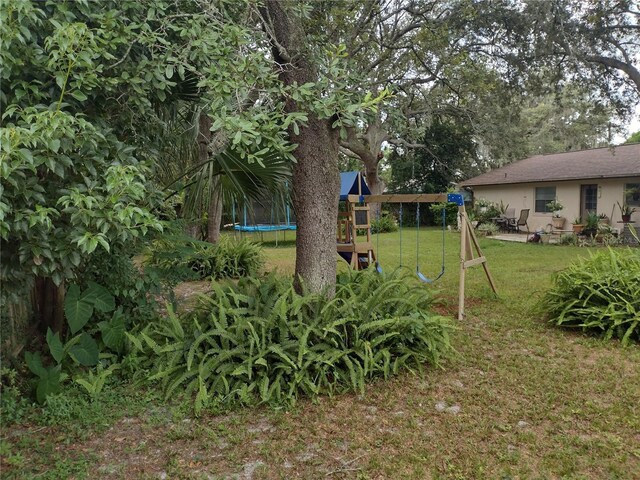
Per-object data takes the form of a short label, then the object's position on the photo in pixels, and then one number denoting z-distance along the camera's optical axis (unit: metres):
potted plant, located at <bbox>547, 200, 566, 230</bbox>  15.60
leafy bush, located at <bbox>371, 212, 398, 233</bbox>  20.09
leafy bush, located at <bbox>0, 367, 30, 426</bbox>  3.08
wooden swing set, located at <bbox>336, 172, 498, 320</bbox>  6.02
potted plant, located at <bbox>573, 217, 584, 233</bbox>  14.03
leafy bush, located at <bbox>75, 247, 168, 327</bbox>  3.90
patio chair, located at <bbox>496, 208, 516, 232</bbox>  18.17
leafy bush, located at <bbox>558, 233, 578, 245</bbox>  13.42
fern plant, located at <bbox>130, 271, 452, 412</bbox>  3.40
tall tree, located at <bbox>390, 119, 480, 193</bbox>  22.91
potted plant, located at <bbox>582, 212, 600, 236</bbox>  13.77
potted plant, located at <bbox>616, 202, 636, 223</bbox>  13.70
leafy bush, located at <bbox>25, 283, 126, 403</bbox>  3.27
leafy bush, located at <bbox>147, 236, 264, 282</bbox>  8.21
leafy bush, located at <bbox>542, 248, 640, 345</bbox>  4.74
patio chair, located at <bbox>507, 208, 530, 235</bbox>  17.23
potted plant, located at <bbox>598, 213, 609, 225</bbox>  14.25
